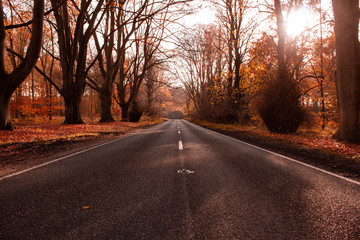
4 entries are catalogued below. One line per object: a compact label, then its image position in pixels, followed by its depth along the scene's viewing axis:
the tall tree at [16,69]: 9.00
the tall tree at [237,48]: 18.73
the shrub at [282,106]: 11.34
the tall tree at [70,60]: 14.16
